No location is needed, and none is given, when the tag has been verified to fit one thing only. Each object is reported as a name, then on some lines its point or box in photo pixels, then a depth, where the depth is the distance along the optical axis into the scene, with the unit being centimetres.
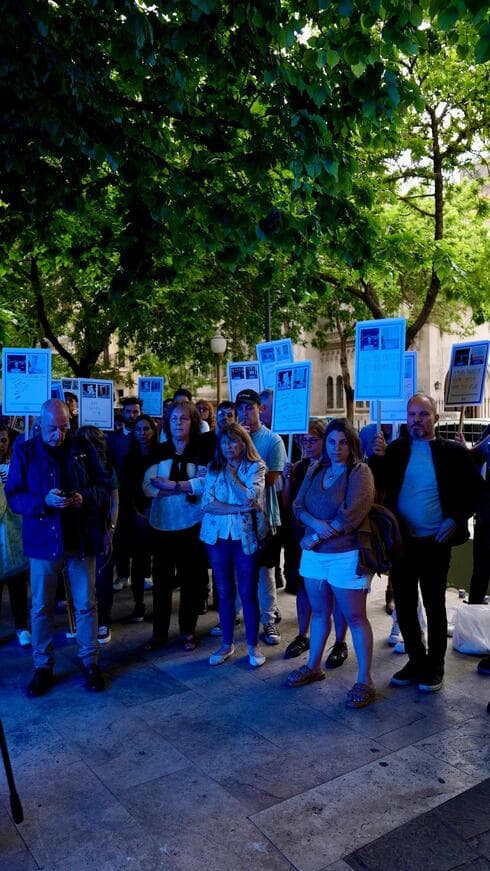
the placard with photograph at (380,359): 571
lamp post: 1983
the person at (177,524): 601
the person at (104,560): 563
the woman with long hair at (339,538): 479
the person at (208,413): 870
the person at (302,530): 561
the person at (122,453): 736
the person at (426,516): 502
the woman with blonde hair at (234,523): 555
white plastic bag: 577
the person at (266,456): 630
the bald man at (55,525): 517
